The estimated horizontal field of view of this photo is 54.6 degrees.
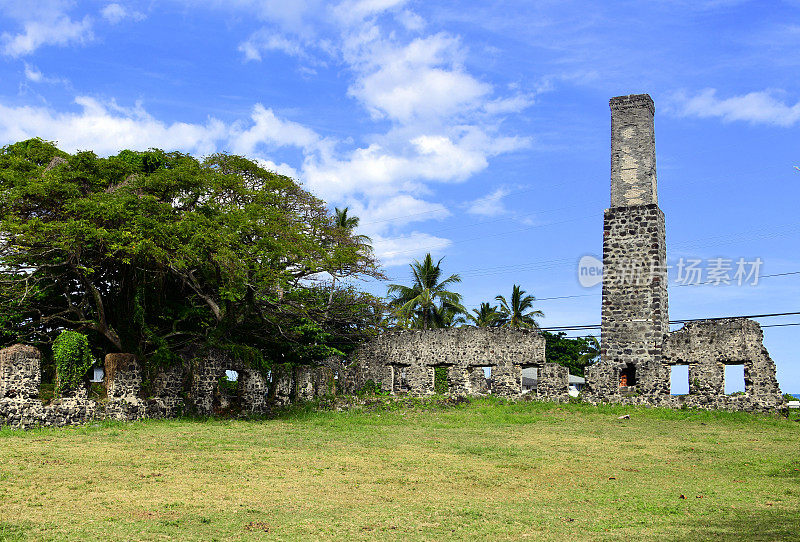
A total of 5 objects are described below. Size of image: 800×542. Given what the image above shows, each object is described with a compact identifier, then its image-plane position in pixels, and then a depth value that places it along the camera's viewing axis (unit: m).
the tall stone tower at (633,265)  23.20
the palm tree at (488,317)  46.22
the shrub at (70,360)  18.09
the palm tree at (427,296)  40.03
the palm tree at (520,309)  45.47
